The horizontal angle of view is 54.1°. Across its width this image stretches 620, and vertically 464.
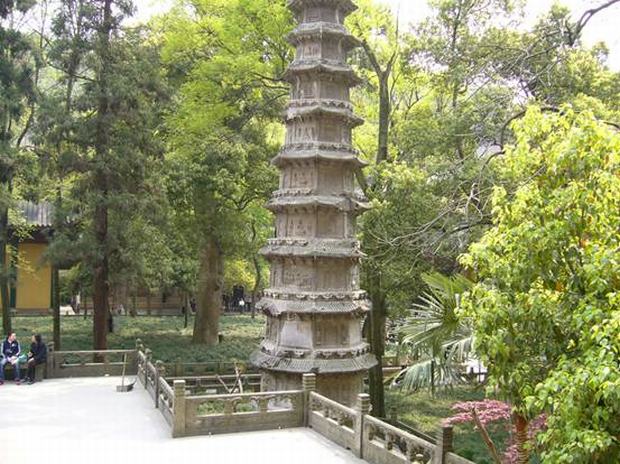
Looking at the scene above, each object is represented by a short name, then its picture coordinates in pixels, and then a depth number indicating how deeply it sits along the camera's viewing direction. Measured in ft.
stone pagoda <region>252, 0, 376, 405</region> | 52.90
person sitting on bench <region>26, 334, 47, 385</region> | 54.19
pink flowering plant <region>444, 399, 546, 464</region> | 24.58
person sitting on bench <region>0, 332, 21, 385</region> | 52.95
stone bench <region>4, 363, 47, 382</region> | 54.39
